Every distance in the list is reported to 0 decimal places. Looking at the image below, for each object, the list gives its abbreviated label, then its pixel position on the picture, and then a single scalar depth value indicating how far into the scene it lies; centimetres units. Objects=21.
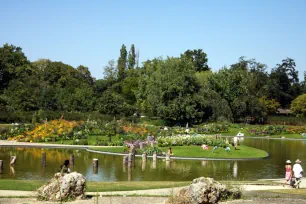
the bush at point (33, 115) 6731
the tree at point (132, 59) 15931
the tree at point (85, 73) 12731
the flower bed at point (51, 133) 5125
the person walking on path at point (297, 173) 2503
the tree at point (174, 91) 7931
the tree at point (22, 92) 7712
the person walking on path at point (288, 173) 2630
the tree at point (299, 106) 10081
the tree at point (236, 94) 8769
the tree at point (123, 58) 15519
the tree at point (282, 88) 11685
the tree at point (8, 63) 9600
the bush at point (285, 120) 8960
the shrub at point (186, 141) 4550
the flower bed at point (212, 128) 6998
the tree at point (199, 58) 13050
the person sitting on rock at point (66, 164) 2430
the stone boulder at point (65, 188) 1869
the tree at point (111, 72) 13338
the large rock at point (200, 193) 1762
